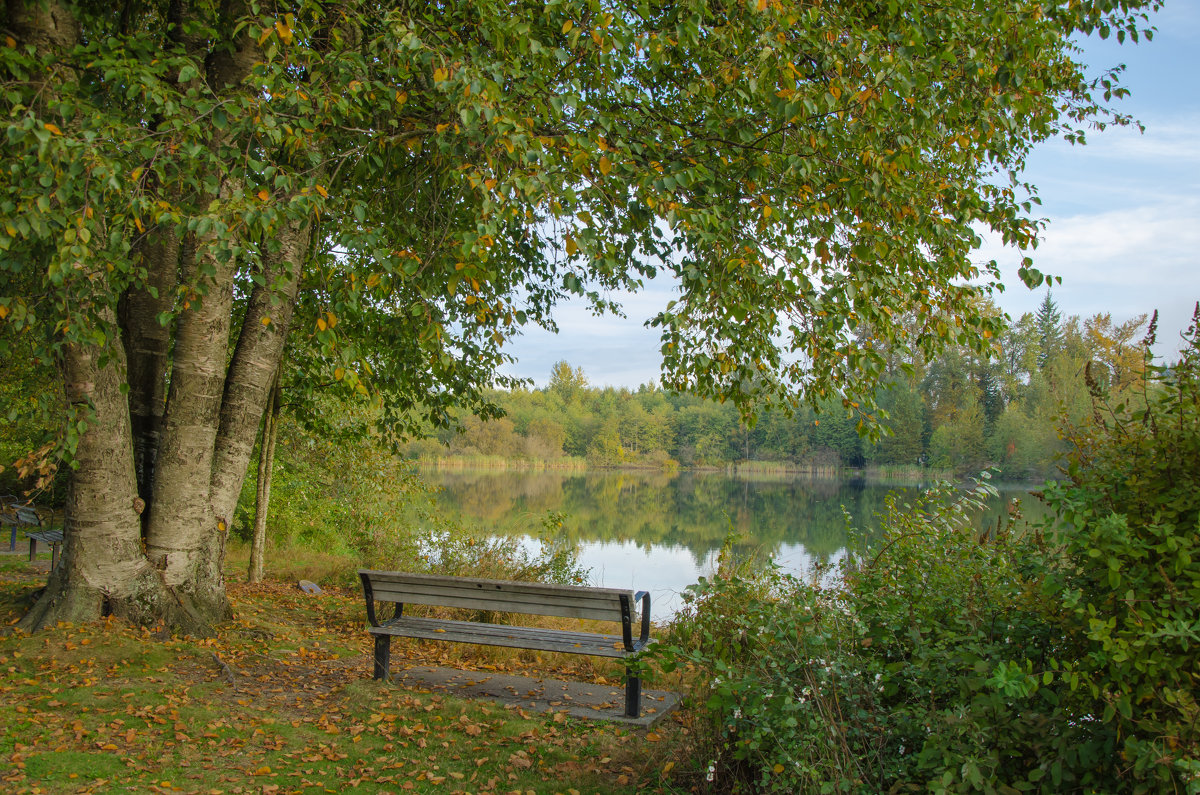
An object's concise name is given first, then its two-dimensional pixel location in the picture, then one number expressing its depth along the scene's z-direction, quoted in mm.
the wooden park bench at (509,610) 4590
